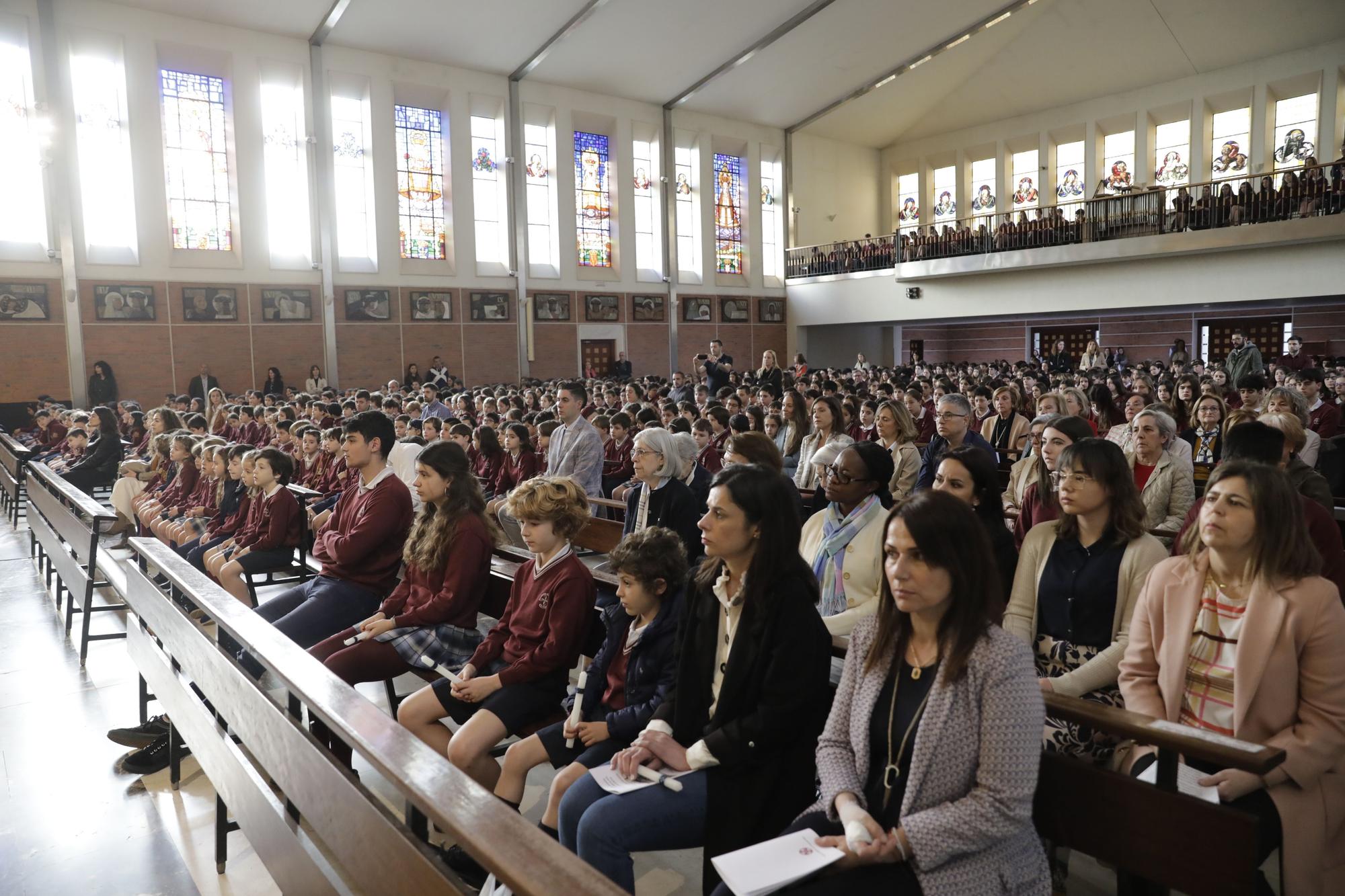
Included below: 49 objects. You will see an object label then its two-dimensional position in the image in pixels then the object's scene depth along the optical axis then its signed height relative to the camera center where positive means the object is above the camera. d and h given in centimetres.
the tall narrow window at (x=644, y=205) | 2384 +499
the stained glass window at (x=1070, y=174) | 2392 +551
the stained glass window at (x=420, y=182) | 2034 +494
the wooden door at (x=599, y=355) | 2342 +95
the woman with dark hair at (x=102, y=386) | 1683 +37
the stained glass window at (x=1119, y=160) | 2292 +563
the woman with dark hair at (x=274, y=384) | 1842 +33
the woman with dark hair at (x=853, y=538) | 314 -56
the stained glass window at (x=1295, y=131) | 2000 +546
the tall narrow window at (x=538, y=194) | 2197 +496
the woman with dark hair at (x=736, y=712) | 223 -84
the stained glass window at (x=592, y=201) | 2289 +495
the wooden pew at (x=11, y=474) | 912 -74
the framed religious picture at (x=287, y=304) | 1877 +203
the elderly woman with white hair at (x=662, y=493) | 442 -53
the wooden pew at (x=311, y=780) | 159 -92
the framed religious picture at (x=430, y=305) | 2050 +210
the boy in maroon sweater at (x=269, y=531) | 523 -79
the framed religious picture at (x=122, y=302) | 1700 +197
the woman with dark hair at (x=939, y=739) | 175 -74
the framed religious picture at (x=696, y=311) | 2495 +218
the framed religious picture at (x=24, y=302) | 1611 +193
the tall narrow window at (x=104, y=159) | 1669 +472
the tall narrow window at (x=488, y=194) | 2128 +484
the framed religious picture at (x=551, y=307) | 2219 +216
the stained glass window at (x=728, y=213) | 2541 +501
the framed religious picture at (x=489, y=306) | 2136 +214
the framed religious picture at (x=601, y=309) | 2303 +215
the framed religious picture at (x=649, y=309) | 2397 +220
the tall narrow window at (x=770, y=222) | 2628 +489
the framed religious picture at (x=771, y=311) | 2623 +222
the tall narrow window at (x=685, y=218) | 2450 +475
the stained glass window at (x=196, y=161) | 1773 +491
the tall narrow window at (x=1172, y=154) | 2211 +555
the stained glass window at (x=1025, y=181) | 2477 +554
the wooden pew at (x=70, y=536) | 516 -86
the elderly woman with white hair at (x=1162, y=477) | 442 -52
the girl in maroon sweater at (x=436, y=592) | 356 -81
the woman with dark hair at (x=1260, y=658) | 206 -72
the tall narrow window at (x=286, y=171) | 1870 +486
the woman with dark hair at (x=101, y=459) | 906 -56
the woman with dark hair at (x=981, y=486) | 310 -37
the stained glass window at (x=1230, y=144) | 2114 +550
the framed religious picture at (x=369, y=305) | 1970 +207
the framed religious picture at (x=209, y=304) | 1791 +200
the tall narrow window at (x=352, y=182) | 1950 +478
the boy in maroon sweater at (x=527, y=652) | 297 -91
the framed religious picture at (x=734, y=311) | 2544 +219
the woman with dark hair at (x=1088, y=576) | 265 -61
